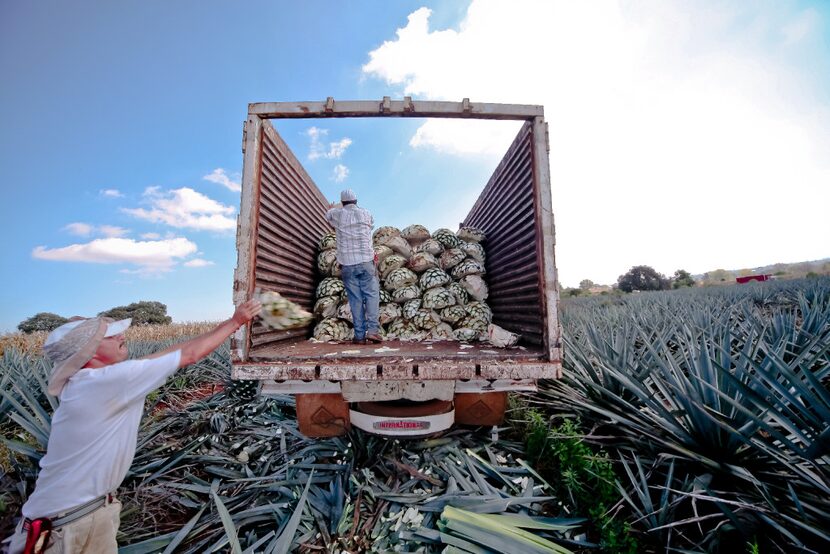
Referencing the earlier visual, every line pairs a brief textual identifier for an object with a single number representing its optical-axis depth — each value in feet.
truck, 7.73
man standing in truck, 12.09
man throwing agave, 4.99
